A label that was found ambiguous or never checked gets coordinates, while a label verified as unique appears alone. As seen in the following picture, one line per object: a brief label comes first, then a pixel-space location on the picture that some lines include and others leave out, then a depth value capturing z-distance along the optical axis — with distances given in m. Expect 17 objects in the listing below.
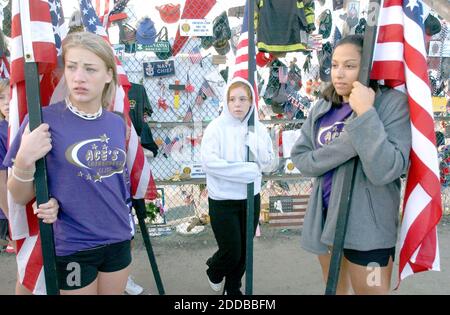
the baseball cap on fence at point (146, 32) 4.56
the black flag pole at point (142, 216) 2.66
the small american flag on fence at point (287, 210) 4.96
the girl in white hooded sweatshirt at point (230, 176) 2.99
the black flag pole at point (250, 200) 2.16
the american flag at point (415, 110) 1.77
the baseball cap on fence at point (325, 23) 4.71
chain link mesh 4.66
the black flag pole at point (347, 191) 1.67
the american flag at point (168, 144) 4.88
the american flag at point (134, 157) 2.60
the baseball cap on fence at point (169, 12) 4.58
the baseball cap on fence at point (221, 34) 4.62
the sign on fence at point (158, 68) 4.64
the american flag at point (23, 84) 1.64
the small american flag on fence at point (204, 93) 4.79
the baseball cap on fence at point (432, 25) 4.61
